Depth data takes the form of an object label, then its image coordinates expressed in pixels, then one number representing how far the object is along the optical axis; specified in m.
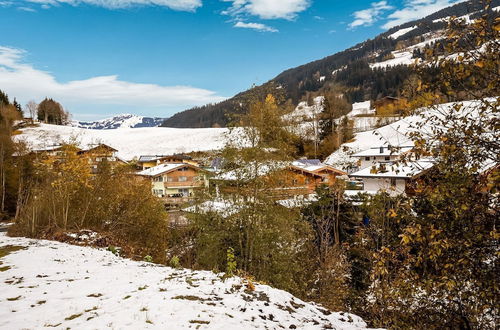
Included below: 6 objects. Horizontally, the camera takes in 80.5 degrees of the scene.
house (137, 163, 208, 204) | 48.00
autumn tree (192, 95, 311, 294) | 12.54
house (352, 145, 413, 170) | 39.91
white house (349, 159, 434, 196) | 27.41
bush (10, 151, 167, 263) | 15.20
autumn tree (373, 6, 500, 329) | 3.54
